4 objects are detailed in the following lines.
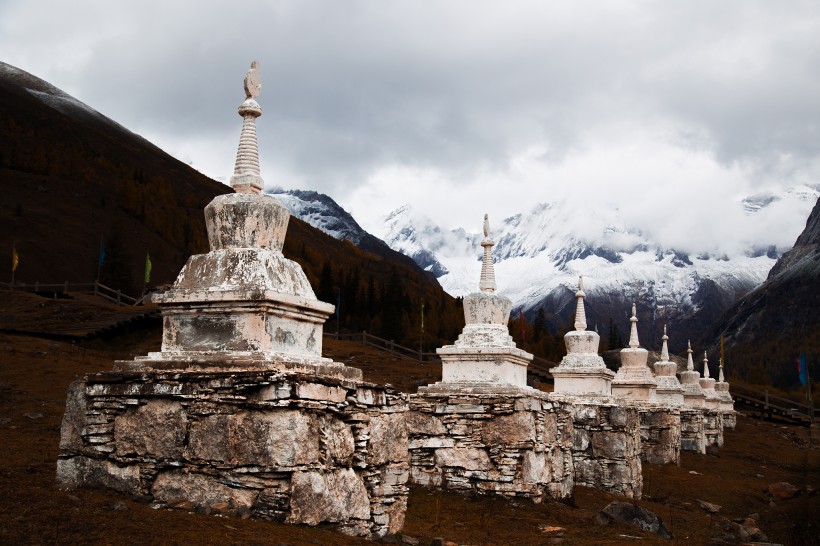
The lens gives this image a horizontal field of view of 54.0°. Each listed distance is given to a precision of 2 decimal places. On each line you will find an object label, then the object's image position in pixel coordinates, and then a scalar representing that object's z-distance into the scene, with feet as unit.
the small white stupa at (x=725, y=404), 149.28
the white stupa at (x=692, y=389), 123.34
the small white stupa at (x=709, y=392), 135.45
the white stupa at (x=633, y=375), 81.00
